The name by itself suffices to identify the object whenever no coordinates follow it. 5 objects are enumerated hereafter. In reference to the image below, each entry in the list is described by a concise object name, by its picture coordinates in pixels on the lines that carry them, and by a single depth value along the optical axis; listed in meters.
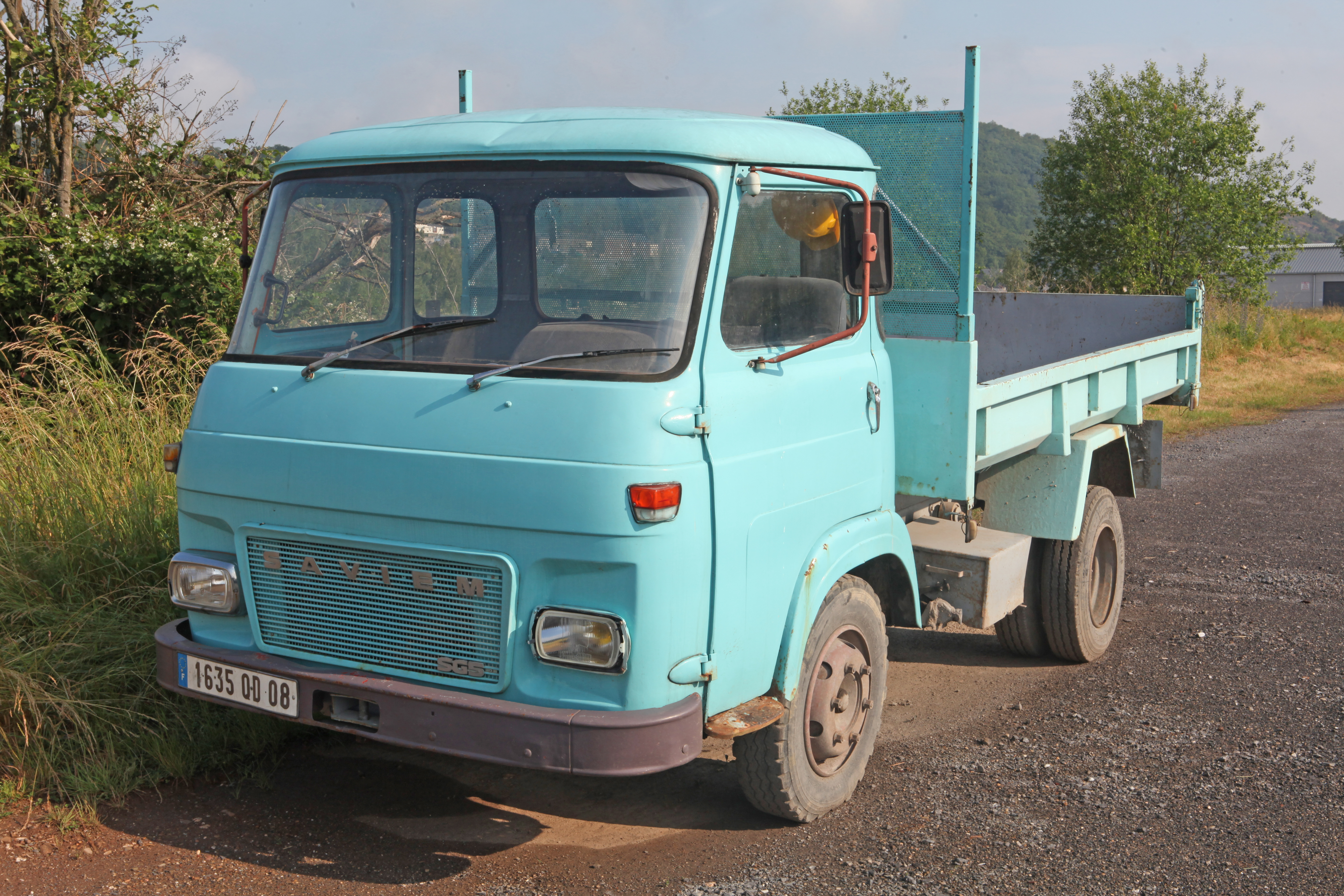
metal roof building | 73.19
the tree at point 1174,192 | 25.70
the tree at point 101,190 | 8.07
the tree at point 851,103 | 26.11
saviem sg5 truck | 3.04
